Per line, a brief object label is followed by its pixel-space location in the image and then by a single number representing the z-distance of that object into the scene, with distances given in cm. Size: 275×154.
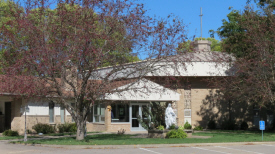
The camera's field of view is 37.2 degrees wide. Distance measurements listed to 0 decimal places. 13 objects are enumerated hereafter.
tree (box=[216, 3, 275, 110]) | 2659
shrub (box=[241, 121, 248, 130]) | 3647
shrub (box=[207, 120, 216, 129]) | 3666
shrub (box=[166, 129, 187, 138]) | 2377
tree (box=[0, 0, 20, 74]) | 4029
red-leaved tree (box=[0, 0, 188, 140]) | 2027
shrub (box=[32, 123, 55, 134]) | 3067
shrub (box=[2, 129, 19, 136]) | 2830
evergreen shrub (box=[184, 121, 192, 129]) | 3409
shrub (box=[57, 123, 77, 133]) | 3212
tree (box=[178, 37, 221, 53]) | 2131
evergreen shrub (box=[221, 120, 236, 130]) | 3591
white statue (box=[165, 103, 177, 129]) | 2528
